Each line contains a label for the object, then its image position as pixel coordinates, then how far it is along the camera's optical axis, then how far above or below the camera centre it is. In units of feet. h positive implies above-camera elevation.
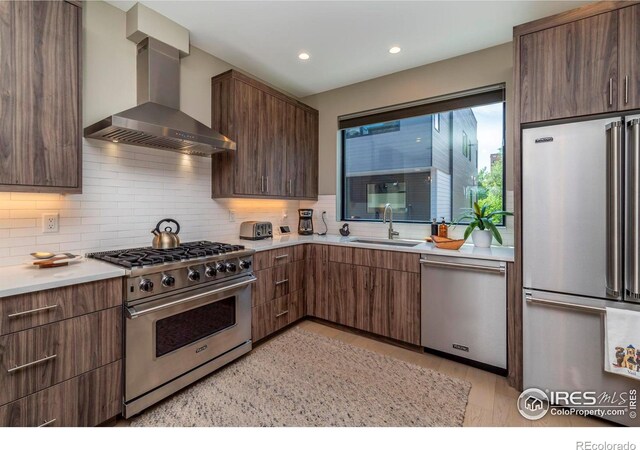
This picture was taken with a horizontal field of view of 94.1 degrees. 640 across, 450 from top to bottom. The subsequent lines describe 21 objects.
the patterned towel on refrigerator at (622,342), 5.29 -2.18
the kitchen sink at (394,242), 9.96 -0.66
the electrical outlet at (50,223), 6.33 +0.03
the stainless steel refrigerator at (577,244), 5.50 -0.44
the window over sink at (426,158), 9.66 +2.42
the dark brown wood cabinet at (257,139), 9.27 +2.94
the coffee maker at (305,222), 12.48 +0.06
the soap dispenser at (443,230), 9.59 -0.23
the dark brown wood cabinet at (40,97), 5.11 +2.34
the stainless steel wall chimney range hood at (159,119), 6.50 +2.47
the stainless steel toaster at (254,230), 10.28 -0.22
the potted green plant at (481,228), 8.44 -0.15
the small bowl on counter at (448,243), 8.50 -0.60
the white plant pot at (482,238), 8.50 -0.44
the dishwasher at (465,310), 7.38 -2.29
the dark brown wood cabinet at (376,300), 8.69 -2.42
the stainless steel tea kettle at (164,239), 7.50 -0.38
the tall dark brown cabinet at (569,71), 5.61 +3.06
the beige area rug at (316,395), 5.91 -3.84
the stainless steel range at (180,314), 5.82 -2.04
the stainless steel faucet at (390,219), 10.99 +0.16
